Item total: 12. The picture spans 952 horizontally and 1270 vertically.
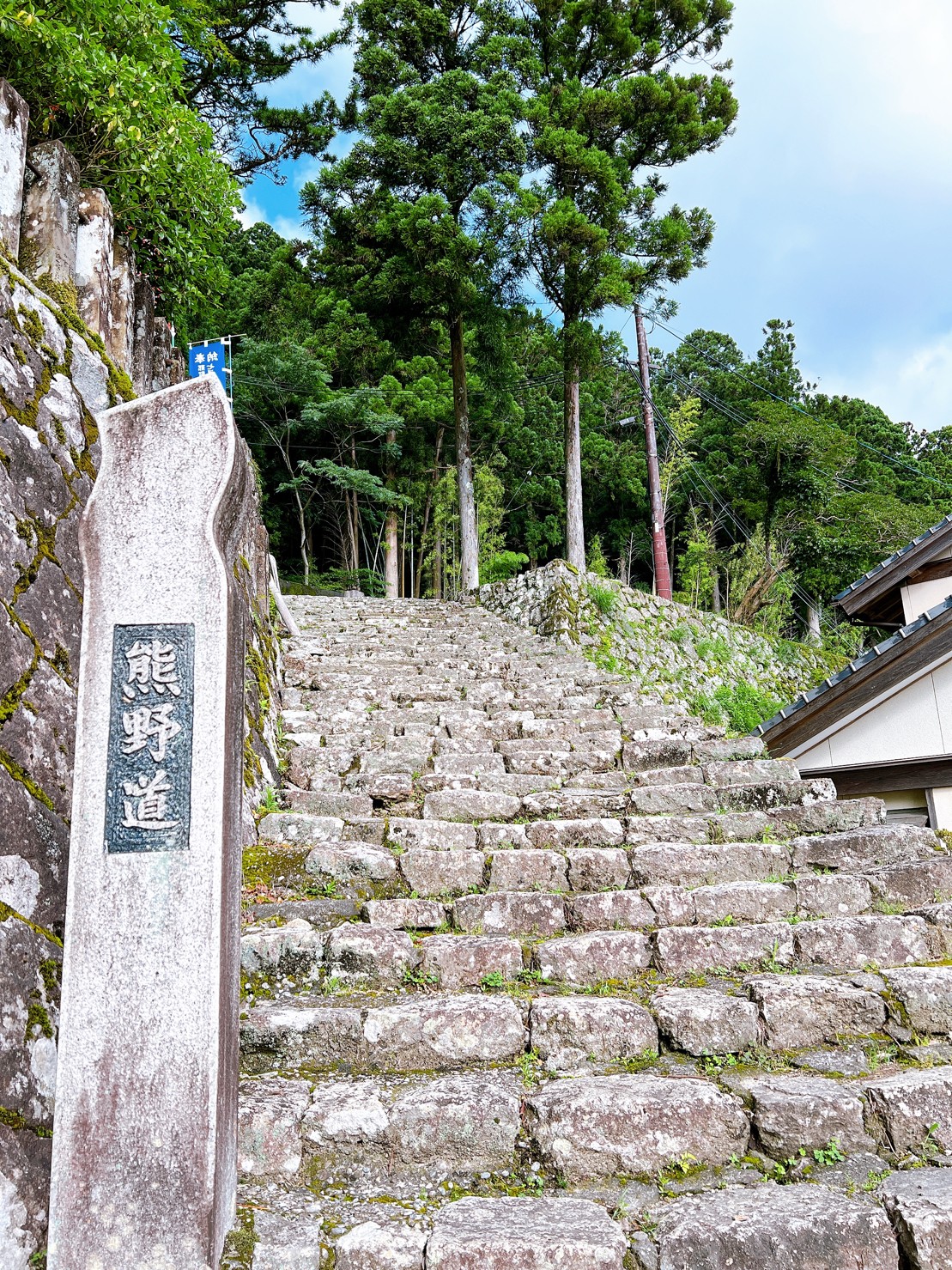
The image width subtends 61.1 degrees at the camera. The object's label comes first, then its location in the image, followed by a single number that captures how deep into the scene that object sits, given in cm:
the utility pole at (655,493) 1627
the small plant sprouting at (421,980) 312
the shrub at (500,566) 1909
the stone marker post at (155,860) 202
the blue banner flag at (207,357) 938
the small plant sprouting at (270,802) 455
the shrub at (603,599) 1176
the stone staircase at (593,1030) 220
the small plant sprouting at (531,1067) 269
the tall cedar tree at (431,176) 1530
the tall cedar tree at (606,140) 1453
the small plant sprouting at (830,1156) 243
